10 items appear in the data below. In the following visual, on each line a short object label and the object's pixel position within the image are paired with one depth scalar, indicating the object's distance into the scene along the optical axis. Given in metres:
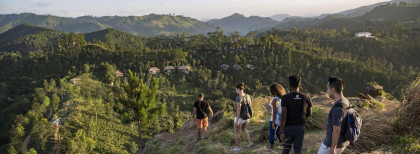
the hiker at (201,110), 7.85
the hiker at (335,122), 3.13
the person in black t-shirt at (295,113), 4.06
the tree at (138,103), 11.93
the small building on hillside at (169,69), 52.22
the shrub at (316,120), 6.93
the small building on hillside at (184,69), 52.03
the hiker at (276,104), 4.75
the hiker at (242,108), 5.51
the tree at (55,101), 36.13
